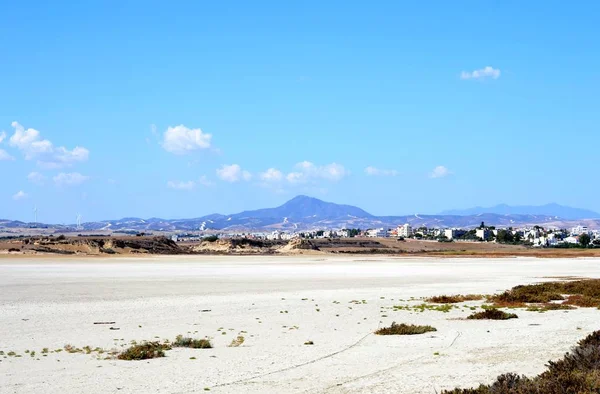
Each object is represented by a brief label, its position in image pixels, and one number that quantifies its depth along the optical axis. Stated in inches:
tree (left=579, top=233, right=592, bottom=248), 6569.9
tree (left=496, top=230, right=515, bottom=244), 7489.2
